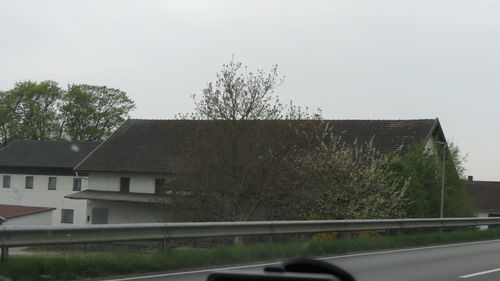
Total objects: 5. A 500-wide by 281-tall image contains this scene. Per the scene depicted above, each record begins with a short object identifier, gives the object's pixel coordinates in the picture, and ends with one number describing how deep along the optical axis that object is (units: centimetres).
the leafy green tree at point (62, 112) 7775
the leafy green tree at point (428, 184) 3184
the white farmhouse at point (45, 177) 6253
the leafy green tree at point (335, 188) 2712
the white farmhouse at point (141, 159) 4212
